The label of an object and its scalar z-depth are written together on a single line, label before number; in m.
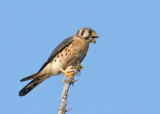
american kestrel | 13.48
